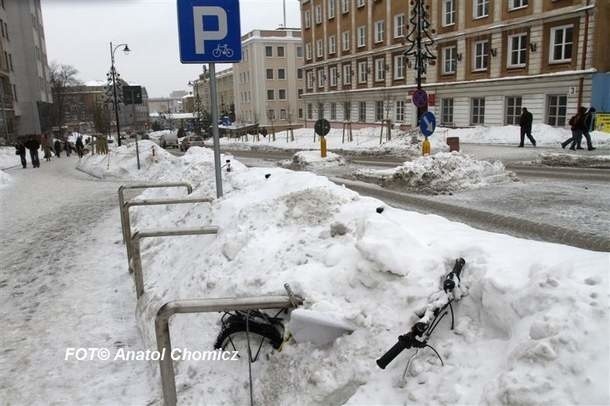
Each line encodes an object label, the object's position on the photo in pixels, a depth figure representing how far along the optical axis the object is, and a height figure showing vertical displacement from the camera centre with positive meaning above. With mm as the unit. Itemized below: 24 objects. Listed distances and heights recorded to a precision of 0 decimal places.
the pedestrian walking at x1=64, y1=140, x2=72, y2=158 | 41903 -2435
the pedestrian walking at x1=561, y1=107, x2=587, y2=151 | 17666 -822
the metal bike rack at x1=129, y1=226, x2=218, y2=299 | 4883 -1130
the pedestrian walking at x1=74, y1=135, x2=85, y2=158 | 36409 -2049
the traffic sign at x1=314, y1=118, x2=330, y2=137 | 18422 -562
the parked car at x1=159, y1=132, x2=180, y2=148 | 47375 -2323
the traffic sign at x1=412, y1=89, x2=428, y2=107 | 15477 +311
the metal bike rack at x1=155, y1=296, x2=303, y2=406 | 2959 -1121
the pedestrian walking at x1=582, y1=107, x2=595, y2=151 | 17594 -755
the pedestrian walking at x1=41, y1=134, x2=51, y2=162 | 33781 -2037
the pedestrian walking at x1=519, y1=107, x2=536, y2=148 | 20312 -766
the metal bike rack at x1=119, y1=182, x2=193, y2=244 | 7719 -1068
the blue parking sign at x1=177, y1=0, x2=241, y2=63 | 5715 +943
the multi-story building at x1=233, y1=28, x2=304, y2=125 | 75188 +5661
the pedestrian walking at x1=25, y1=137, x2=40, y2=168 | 27406 -1666
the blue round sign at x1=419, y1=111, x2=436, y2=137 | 13533 -392
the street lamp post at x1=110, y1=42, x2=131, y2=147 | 37188 +3574
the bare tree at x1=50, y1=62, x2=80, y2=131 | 65500 +4711
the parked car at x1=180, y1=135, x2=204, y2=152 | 41875 -2181
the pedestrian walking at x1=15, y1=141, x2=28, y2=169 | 26922 -1694
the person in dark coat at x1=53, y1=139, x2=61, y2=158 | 39625 -2268
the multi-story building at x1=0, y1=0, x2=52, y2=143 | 49500 +5460
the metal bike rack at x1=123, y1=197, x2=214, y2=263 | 6382 -1066
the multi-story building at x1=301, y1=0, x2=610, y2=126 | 24812 +2858
